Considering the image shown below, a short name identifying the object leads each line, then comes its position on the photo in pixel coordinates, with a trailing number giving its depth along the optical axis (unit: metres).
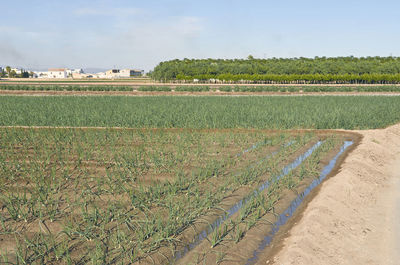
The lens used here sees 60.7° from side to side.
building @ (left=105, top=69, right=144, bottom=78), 181.00
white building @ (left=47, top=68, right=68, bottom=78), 173.09
